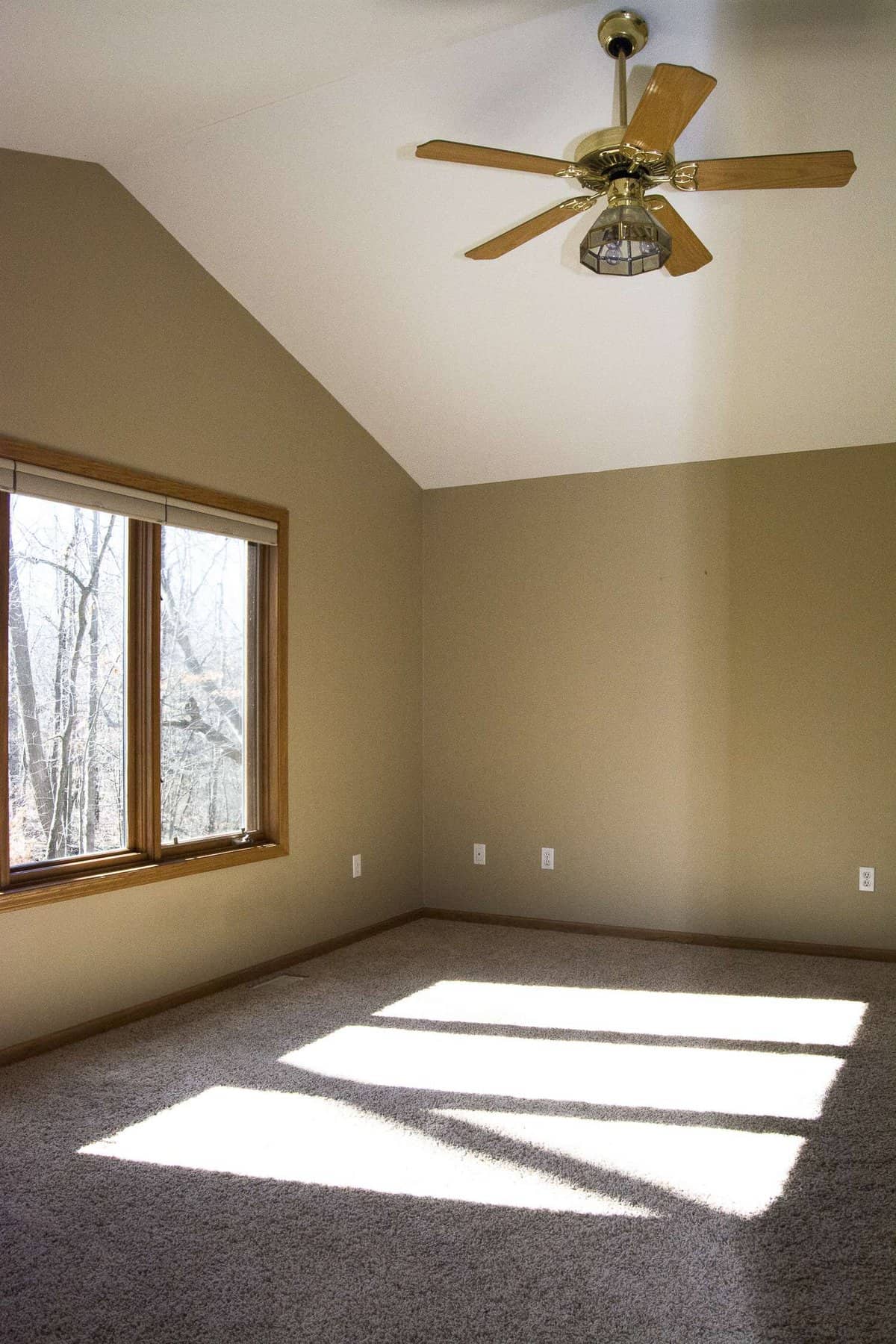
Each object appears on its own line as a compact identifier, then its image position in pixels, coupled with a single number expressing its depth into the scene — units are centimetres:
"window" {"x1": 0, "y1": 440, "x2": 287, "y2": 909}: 334
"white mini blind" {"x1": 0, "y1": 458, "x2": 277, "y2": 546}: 325
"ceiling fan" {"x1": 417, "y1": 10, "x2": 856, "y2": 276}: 235
